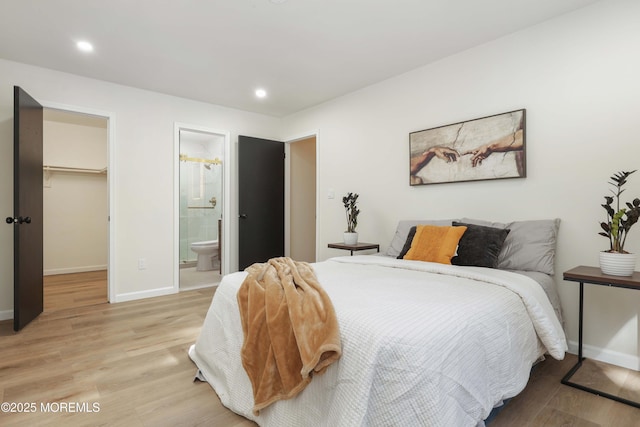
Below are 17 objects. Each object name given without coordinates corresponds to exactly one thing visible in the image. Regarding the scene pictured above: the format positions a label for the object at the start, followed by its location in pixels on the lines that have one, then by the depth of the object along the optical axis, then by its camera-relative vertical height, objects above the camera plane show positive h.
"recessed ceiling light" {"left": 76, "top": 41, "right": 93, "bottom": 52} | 2.86 +1.49
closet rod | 5.16 +0.68
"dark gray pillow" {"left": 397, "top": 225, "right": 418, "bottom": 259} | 2.80 -0.27
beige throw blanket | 1.26 -0.52
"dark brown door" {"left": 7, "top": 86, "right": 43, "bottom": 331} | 2.83 +0.01
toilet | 5.59 -0.73
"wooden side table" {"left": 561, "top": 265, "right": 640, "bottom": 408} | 1.76 -0.39
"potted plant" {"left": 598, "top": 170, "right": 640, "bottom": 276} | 1.88 -0.18
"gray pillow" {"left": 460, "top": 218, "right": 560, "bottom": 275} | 2.32 -0.25
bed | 1.08 -0.53
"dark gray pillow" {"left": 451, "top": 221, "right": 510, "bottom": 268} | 2.35 -0.25
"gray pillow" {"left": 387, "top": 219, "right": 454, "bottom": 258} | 3.02 -0.20
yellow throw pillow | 2.49 -0.25
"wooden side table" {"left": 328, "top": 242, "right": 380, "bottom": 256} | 3.50 -0.38
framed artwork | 2.65 +0.56
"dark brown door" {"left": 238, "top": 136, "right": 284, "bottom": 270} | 4.66 +0.18
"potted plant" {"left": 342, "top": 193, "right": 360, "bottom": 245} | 3.69 -0.07
